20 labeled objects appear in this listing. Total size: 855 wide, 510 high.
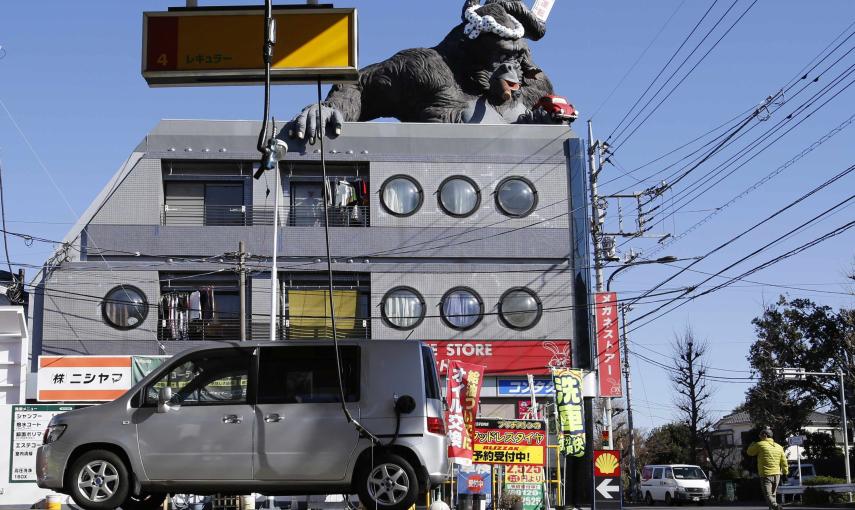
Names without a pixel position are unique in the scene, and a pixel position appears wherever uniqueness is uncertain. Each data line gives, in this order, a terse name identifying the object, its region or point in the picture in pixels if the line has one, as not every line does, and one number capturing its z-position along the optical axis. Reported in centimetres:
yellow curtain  3622
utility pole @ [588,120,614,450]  4332
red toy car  3962
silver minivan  1184
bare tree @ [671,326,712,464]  5953
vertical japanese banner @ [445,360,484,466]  2011
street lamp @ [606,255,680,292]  3956
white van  4103
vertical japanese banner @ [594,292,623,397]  3722
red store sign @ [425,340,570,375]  3606
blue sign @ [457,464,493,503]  2003
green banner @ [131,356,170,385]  3228
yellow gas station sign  1010
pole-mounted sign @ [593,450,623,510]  1772
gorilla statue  4028
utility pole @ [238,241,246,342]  3089
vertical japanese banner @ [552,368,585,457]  2245
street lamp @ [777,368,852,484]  4791
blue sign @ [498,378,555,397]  3562
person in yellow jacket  1725
